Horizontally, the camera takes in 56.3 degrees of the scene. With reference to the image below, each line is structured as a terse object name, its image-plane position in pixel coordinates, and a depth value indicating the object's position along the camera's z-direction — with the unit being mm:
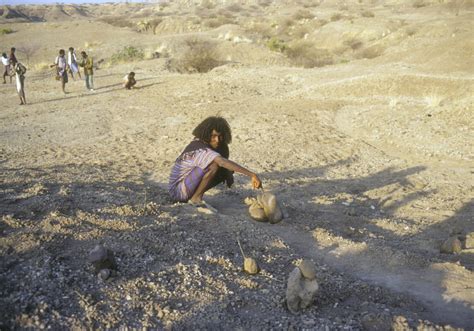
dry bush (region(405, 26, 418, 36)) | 21919
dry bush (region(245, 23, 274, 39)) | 30525
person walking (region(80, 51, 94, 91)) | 13922
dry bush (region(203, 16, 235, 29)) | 36625
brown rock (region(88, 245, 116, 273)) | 3318
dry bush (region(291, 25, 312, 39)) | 30170
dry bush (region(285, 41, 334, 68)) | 19750
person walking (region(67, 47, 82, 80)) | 14812
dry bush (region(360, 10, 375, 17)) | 33134
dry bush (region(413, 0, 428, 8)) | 35469
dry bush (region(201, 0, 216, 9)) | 61825
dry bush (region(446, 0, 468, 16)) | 29348
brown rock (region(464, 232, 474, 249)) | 5024
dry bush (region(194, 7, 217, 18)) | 45500
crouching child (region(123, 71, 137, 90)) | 14578
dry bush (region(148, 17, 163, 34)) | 38950
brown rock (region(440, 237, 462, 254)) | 4754
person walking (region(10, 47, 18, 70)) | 13134
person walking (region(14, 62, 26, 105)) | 12302
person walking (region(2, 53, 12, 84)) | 15159
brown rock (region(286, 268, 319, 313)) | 3127
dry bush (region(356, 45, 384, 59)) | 21188
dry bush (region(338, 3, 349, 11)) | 42944
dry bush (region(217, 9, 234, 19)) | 45553
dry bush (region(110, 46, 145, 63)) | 21281
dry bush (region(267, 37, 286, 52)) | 24109
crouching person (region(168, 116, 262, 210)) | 5117
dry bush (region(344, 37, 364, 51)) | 23828
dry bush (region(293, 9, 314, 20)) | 36788
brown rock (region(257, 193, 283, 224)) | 5113
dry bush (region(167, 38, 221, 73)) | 18797
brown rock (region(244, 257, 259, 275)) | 3639
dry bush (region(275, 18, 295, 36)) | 32531
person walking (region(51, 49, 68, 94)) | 13602
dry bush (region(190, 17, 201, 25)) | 37988
